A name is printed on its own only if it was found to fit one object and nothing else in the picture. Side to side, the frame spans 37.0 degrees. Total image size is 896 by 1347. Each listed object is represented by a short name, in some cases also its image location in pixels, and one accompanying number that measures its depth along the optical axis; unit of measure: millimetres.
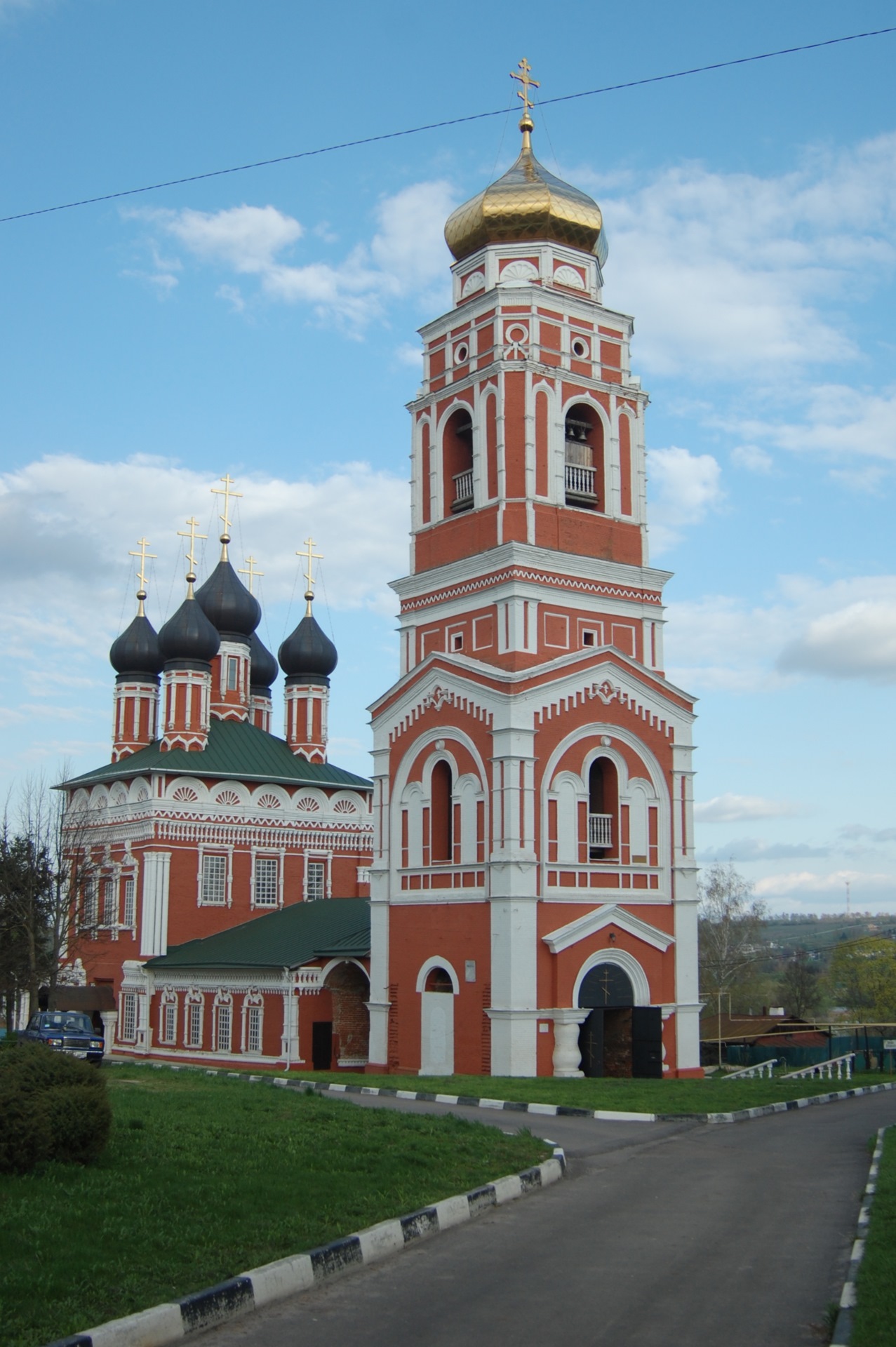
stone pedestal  23877
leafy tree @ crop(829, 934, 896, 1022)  60562
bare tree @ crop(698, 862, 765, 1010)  55750
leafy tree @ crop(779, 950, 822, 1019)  69938
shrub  9188
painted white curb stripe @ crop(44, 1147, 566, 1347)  6629
